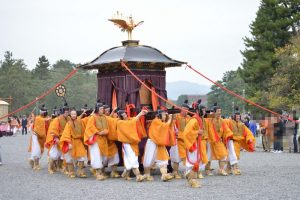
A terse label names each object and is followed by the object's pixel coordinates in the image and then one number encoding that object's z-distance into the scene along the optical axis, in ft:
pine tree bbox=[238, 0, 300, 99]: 135.44
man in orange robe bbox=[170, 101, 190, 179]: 43.88
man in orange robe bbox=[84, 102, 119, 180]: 43.04
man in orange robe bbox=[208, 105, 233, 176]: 44.75
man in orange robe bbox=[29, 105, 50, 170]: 51.57
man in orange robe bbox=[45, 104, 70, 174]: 47.60
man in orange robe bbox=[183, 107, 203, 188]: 37.27
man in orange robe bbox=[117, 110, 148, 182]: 41.78
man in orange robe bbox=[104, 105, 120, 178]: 43.86
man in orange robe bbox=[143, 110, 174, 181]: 41.27
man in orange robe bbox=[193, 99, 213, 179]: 40.60
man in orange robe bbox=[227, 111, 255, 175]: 45.83
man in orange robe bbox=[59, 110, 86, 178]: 44.34
